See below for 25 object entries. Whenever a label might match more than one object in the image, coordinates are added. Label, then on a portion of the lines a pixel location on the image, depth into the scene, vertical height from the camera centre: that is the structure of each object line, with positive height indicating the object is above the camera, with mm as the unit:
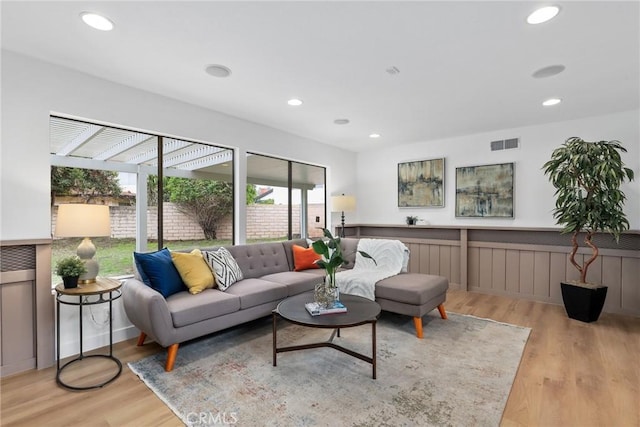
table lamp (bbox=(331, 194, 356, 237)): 5191 +133
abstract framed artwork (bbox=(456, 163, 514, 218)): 4520 +296
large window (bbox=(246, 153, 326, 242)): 4453 +185
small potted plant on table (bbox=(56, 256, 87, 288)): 2369 -442
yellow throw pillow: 2889 -558
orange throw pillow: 4031 -602
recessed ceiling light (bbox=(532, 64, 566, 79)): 2668 +1210
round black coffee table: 2246 -787
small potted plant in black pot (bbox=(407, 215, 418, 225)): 5332 -154
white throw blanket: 3404 -705
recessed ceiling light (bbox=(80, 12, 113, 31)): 1979 +1230
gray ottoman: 3053 -846
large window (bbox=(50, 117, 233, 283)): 2904 +271
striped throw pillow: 3078 -563
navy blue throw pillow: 2730 -531
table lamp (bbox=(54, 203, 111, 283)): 2326 -106
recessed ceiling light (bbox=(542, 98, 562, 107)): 3398 +1193
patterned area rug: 1876 -1204
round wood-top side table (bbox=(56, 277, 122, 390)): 2252 -609
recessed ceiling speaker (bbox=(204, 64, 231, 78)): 2703 +1233
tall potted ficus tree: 3316 +120
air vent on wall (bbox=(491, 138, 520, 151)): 4477 +961
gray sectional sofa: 2410 -782
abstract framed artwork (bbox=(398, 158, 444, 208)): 5129 +456
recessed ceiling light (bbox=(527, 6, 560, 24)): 1904 +1216
